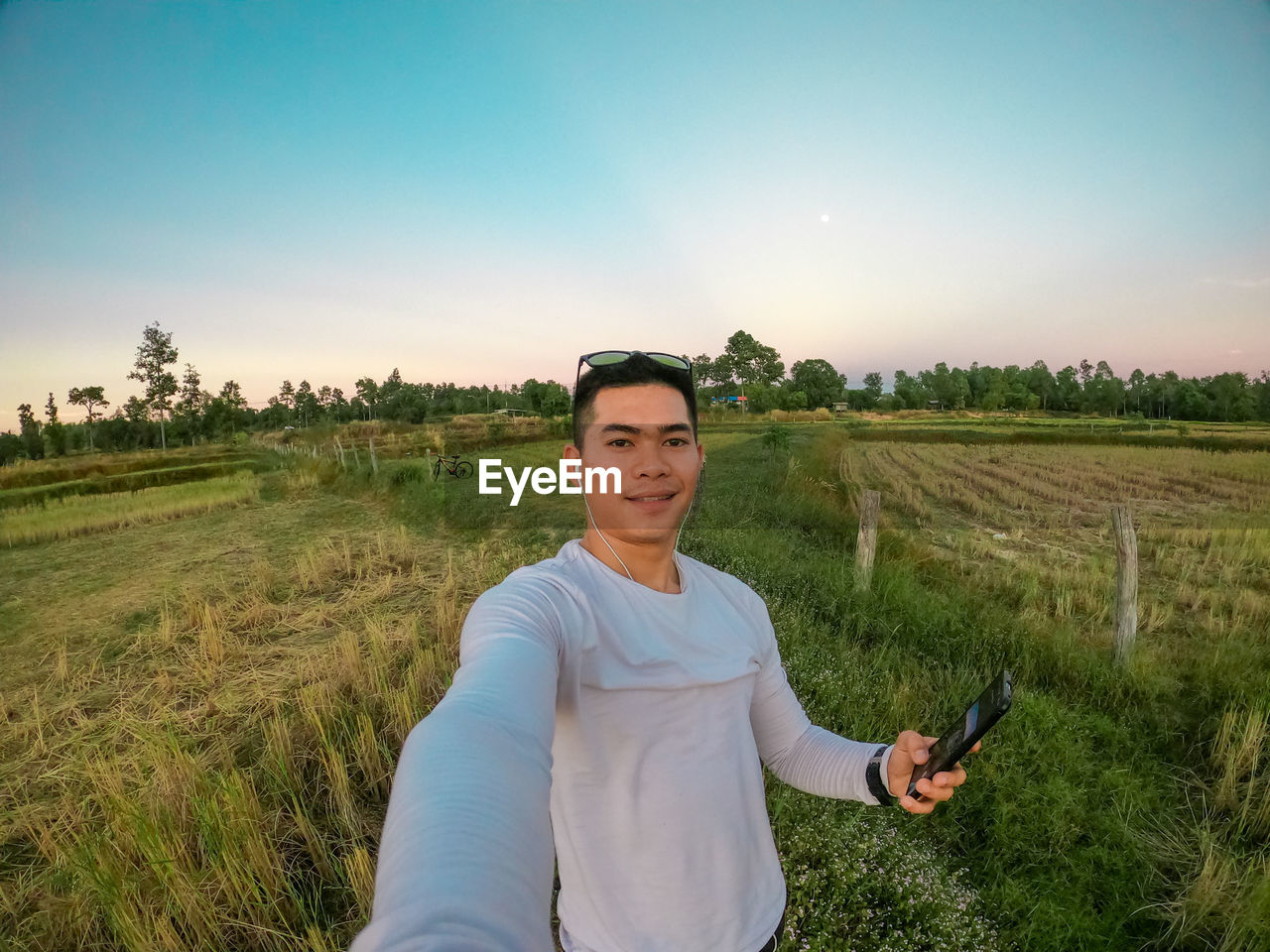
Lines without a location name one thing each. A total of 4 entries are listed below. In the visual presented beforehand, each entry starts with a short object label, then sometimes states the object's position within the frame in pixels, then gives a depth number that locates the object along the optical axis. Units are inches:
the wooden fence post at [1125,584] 216.5
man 26.0
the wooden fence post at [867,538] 272.7
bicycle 476.5
